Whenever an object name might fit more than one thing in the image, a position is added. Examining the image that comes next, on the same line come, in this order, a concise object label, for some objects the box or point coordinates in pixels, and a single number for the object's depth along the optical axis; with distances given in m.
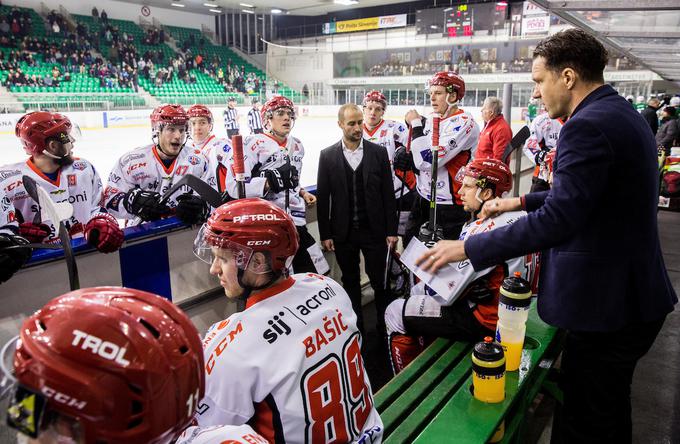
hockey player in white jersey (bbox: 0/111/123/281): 2.47
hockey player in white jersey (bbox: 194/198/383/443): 1.23
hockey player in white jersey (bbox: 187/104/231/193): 3.94
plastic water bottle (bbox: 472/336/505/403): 1.94
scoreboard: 23.56
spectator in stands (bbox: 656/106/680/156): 8.66
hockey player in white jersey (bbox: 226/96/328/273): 3.35
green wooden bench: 1.84
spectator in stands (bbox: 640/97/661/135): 8.98
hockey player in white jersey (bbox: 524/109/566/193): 5.38
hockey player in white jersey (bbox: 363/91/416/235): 4.86
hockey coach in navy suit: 1.55
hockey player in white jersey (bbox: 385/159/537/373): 2.37
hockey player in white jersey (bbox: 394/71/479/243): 3.87
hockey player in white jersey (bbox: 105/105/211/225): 3.19
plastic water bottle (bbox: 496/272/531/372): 2.12
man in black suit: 3.50
